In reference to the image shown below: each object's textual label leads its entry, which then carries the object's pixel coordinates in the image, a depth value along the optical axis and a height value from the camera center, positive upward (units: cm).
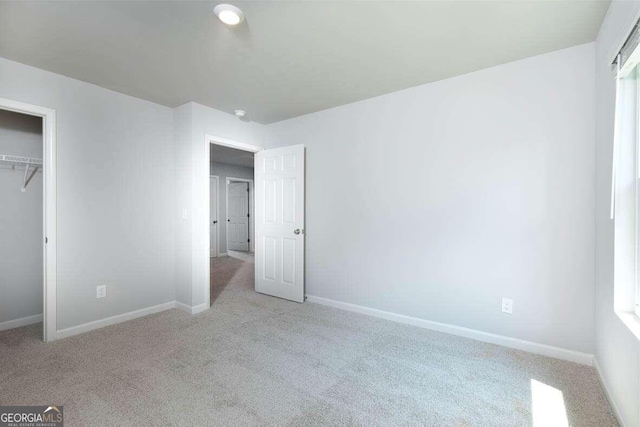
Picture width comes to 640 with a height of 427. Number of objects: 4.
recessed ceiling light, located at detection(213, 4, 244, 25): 177 +120
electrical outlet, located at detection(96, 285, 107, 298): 296 -84
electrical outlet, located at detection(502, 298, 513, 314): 249 -80
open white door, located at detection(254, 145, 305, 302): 377 -17
